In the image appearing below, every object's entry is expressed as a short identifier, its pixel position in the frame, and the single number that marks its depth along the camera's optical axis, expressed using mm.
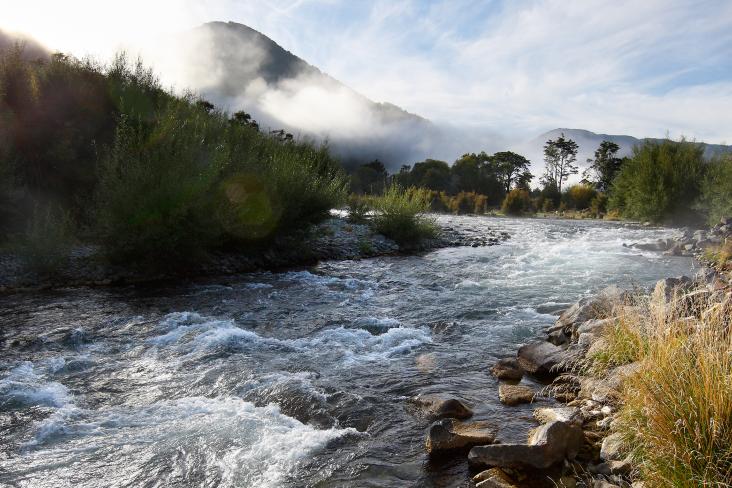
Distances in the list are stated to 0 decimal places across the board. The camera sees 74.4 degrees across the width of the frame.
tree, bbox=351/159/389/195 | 82012
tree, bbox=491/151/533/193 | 86206
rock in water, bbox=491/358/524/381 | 7070
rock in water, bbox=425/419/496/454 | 5000
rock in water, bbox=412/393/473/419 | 5814
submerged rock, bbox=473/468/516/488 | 4184
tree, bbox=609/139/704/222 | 33281
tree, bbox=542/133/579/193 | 84788
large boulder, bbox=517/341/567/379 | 7094
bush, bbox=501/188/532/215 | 53562
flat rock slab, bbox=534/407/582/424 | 5088
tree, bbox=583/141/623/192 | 66188
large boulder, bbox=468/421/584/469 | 4445
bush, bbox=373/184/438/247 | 24203
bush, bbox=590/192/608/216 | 49125
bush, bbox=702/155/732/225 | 27253
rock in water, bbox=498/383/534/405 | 6207
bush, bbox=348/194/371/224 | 27453
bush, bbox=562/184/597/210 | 55562
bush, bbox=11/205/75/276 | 13200
